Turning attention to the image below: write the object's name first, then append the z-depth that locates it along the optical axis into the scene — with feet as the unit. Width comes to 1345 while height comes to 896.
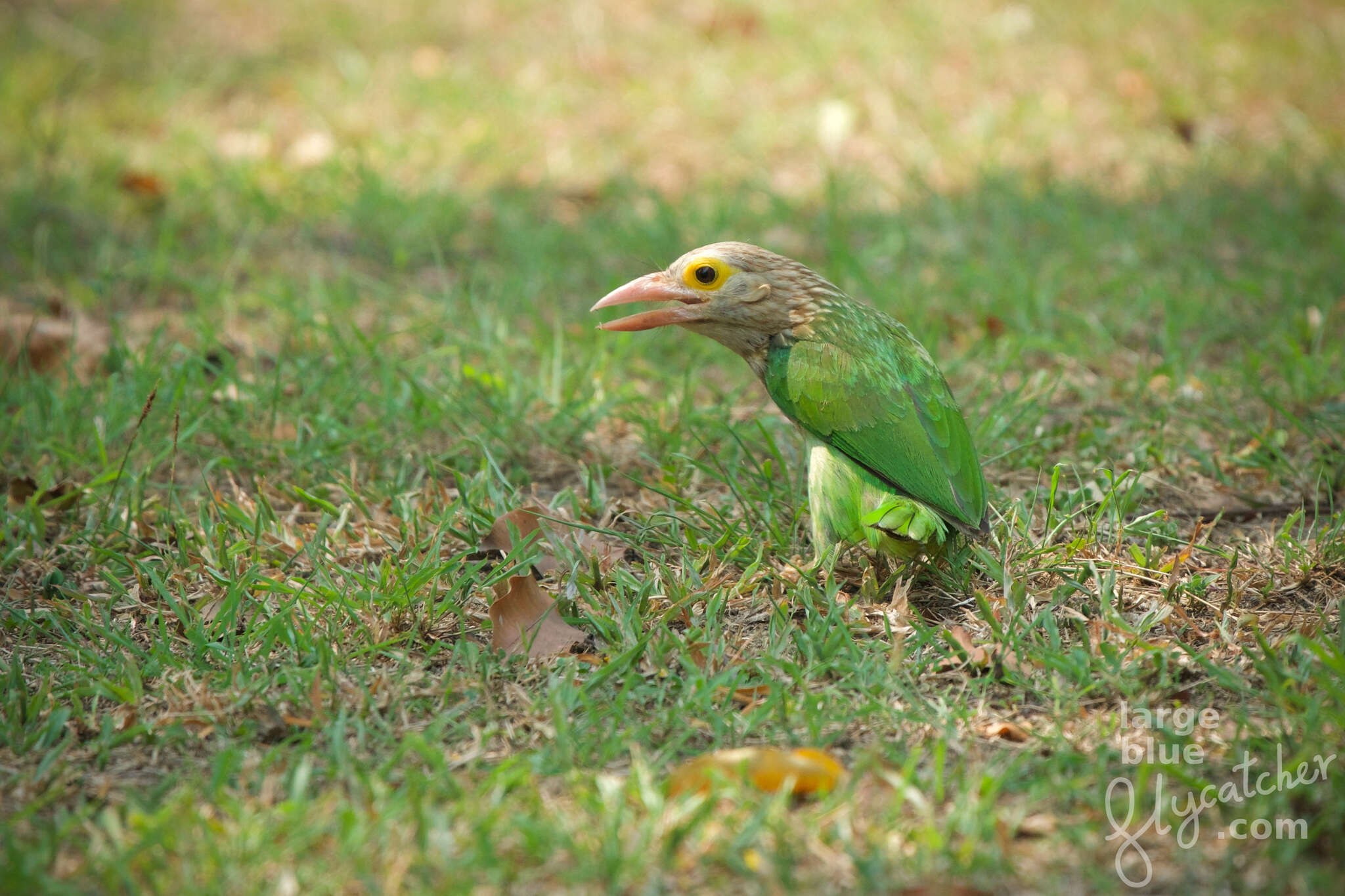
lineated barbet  18.43
